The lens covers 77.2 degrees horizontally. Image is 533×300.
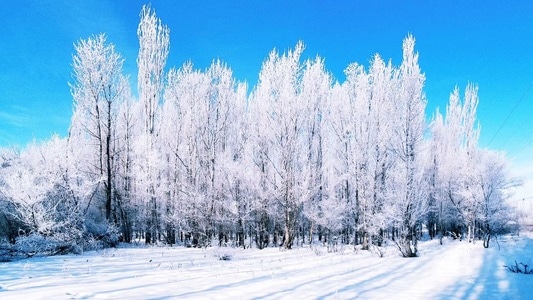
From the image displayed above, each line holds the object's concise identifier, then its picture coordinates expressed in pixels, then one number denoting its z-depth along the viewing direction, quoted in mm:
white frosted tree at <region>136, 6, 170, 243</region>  22812
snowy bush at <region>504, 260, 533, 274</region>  8345
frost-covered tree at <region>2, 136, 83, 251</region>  13023
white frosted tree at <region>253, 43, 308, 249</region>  17531
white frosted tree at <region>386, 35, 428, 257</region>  15539
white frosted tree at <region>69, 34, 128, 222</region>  17750
